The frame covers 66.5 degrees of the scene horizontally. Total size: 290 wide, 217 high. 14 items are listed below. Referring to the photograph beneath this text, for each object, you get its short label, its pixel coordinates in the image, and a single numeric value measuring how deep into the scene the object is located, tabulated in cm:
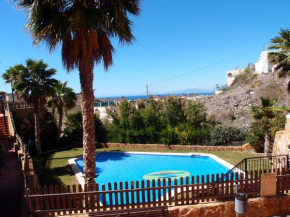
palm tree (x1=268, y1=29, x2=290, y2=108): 1078
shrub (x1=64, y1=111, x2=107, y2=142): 2136
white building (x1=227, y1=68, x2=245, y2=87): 7369
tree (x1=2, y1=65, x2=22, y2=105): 1568
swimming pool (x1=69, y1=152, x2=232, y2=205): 1353
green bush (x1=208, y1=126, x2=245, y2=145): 1872
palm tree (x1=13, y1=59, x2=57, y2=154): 1564
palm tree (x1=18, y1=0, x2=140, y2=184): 593
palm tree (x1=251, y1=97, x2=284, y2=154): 1312
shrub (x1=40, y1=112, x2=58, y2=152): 1986
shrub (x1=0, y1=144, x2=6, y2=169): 691
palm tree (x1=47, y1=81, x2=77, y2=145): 1898
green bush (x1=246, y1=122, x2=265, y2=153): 1609
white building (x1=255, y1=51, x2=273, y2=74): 5436
